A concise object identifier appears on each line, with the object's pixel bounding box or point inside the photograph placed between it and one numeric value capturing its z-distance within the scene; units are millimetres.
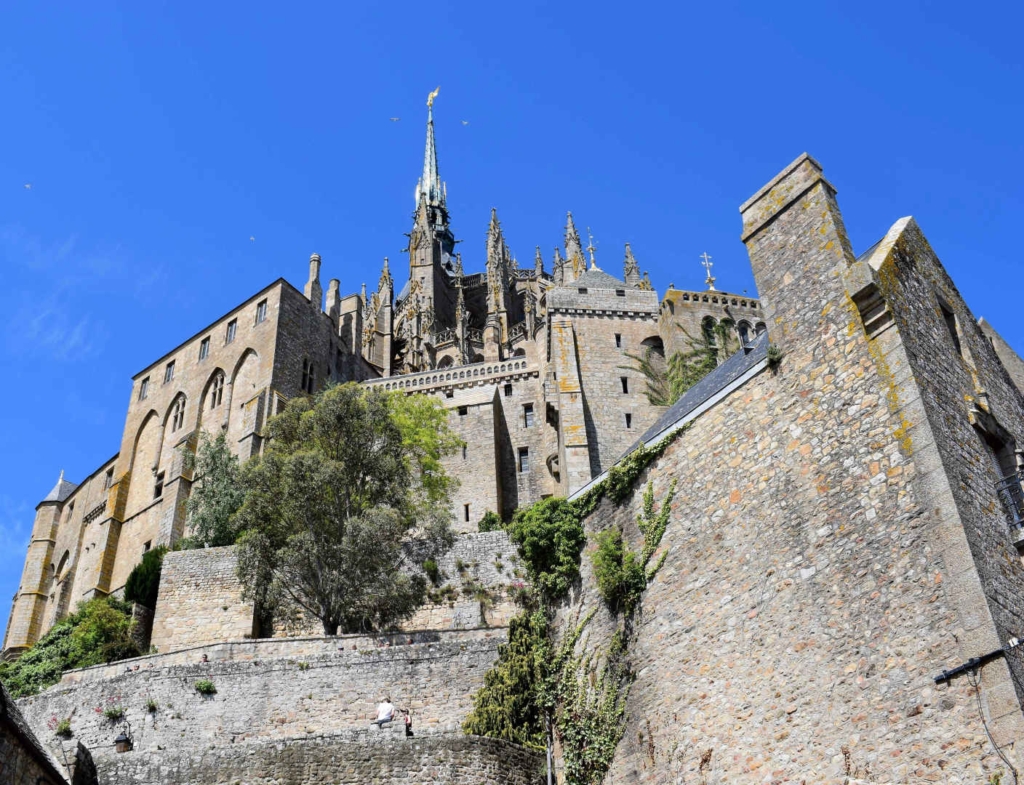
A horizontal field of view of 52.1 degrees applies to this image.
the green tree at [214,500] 31031
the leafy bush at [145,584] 29922
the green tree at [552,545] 18219
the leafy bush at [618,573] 16000
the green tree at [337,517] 23109
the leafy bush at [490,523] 32750
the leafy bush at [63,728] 20594
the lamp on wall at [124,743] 19234
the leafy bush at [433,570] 25641
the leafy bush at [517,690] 17562
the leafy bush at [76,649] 26781
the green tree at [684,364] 38062
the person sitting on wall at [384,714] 17953
